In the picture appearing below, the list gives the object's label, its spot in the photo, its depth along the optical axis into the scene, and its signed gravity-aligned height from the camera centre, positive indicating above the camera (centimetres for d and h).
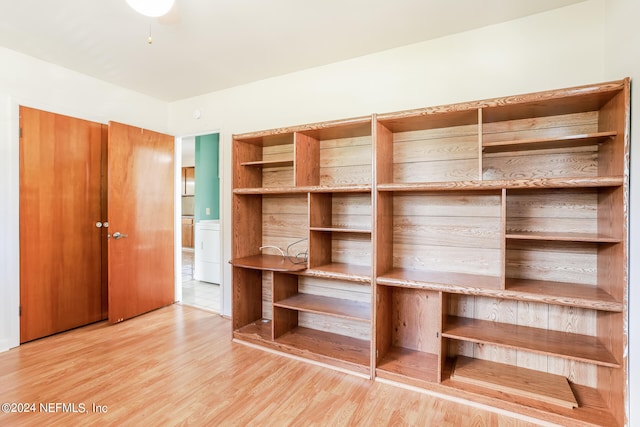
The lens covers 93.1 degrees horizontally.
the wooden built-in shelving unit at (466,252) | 173 -29
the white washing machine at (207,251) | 461 -61
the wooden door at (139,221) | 316 -10
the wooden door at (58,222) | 271 -10
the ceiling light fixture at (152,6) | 168 +116
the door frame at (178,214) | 389 -3
